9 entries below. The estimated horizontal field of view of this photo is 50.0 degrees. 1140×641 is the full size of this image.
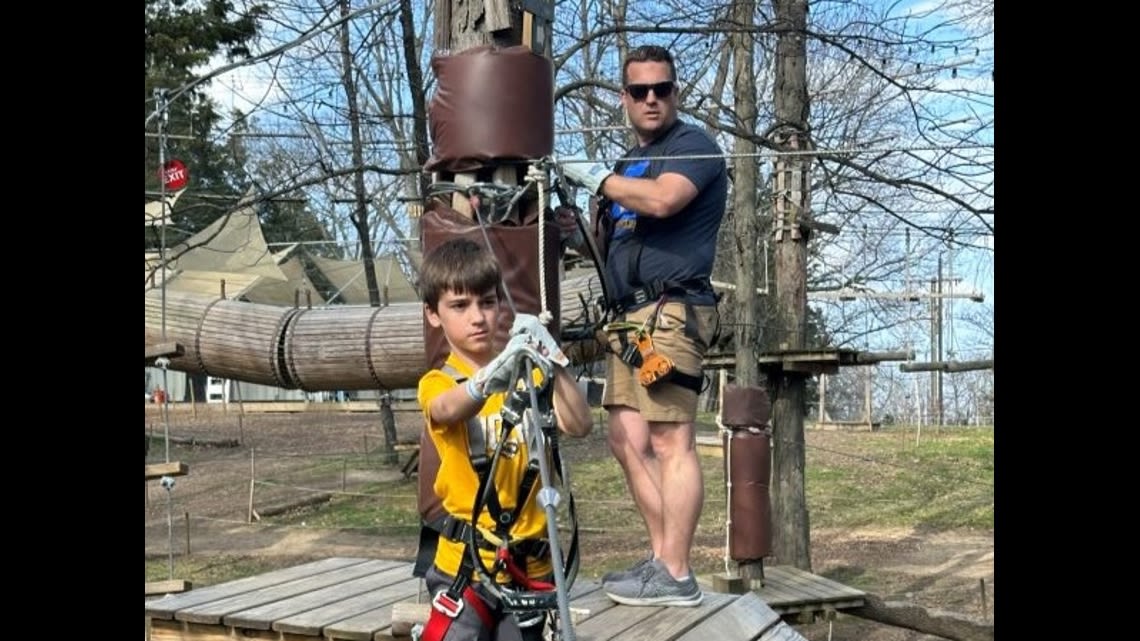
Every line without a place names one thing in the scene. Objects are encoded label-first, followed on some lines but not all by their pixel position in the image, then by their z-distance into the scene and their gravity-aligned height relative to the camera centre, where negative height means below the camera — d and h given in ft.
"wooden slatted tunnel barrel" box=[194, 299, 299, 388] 32.32 -0.69
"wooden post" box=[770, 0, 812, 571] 28.68 +0.82
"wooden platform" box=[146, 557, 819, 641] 13.28 -3.79
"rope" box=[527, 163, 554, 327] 11.27 +1.29
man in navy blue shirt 13.76 -0.14
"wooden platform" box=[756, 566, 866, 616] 20.83 -4.99
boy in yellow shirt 9.86 -1.09
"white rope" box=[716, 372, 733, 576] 22.15 -3.15
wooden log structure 30.81 -0.69
